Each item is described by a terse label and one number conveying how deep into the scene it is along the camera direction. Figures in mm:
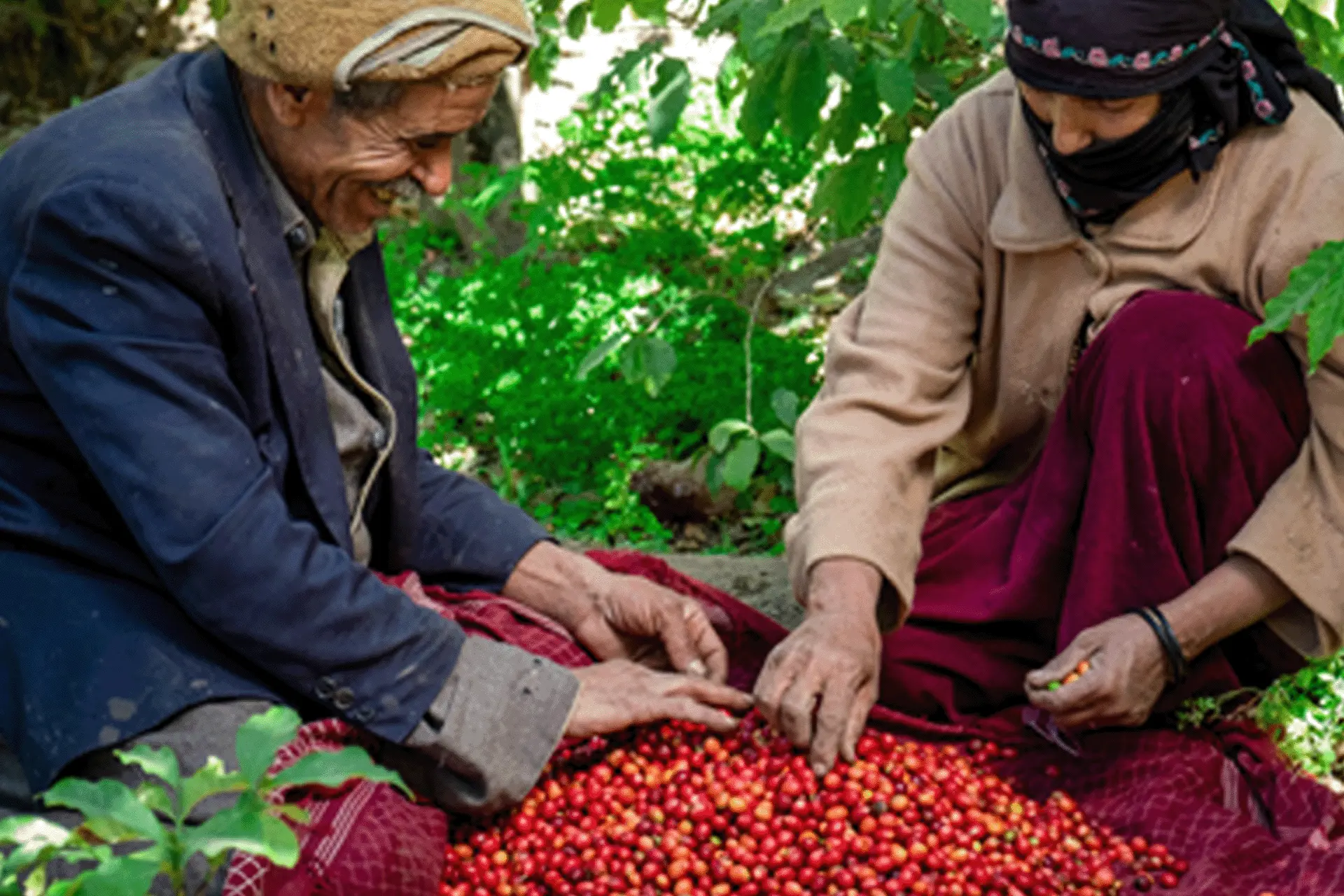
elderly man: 2453
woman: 2840
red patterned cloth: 2502
